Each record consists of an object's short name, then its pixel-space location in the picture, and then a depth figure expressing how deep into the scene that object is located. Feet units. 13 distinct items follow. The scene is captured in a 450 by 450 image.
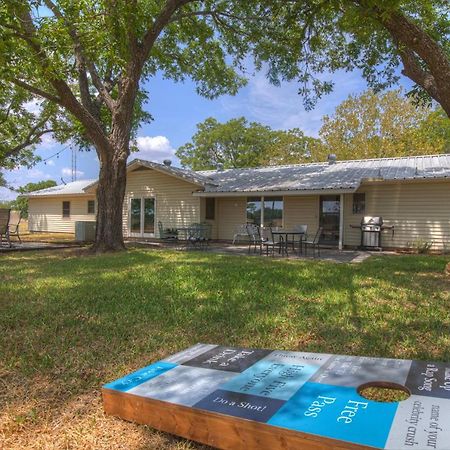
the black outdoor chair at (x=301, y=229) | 38.46
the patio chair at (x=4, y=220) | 38.37
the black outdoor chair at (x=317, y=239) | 36.20
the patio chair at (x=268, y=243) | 37.56
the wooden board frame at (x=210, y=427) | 6.08
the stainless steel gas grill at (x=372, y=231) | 45.01
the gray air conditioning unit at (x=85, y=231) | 58.70
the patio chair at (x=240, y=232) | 49.85
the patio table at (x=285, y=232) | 37.45
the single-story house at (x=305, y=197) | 44.19
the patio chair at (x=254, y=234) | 39.66
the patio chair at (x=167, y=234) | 51.74
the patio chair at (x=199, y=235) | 46.62
